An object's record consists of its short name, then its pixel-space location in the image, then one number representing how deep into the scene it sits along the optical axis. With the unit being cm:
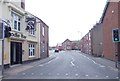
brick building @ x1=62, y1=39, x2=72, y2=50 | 6048
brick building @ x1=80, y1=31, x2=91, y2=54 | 2702
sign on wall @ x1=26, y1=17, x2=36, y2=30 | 1186
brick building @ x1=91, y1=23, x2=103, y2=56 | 1930
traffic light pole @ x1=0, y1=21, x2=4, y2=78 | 366
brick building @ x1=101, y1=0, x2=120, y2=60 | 1272
